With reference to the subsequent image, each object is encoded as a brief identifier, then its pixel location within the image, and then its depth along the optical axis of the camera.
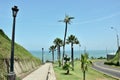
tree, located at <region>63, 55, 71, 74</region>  21.32
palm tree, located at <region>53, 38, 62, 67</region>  48.22
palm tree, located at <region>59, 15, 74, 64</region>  32.06
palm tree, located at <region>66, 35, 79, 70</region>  32.41
